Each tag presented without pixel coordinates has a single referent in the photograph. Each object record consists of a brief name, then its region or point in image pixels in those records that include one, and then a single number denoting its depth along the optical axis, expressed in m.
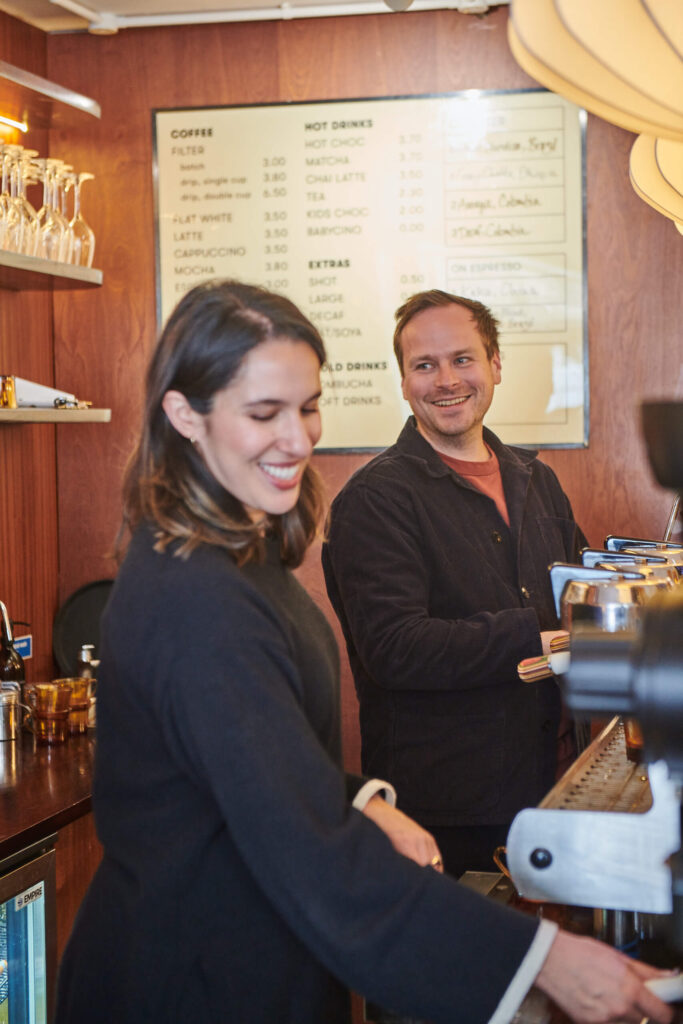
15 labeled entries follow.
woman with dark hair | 1.03
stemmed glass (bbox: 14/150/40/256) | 2.74
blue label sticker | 3.17
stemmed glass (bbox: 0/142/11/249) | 2.73
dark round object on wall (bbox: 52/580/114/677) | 3.29
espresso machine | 0.71
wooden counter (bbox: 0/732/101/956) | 2.05
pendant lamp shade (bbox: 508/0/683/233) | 1.01
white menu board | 3.21
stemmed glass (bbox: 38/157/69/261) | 2.84
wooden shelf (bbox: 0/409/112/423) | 2.75
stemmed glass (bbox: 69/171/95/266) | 2.97
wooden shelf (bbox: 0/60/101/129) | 2.61
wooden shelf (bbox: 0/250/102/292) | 2.70
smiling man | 2.07
